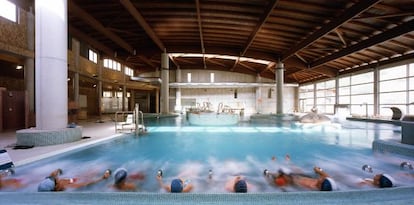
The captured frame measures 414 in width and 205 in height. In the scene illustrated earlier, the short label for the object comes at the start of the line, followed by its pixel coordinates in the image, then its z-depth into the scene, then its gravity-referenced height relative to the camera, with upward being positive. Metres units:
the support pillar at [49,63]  4.46 +0.89
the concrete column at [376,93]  13.05 +0.56
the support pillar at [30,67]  7.20 +1.29
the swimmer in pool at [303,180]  2.44 -1.12
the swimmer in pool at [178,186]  2.43 -1.11
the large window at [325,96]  18.08 +0.52
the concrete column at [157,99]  22.84 +0.34
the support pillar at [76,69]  10.47 +1.76
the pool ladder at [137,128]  6.44 -0.88
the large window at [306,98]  21.27 +0.40
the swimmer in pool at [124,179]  2.62 -1.11
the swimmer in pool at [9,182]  2.59 -1.08
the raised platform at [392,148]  3.75 -0.94
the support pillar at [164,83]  14.73 +1.43
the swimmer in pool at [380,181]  2.51 -1.06
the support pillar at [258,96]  21.73 +0.62
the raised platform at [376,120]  9.31 -0.98
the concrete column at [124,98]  16.83 +0.35
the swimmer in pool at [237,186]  2.41 -1.11
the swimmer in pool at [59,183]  2.32 -1.09
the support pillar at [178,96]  21.17 +0.63
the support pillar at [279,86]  14.76 +1.19
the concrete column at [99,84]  13.07 +1.18
